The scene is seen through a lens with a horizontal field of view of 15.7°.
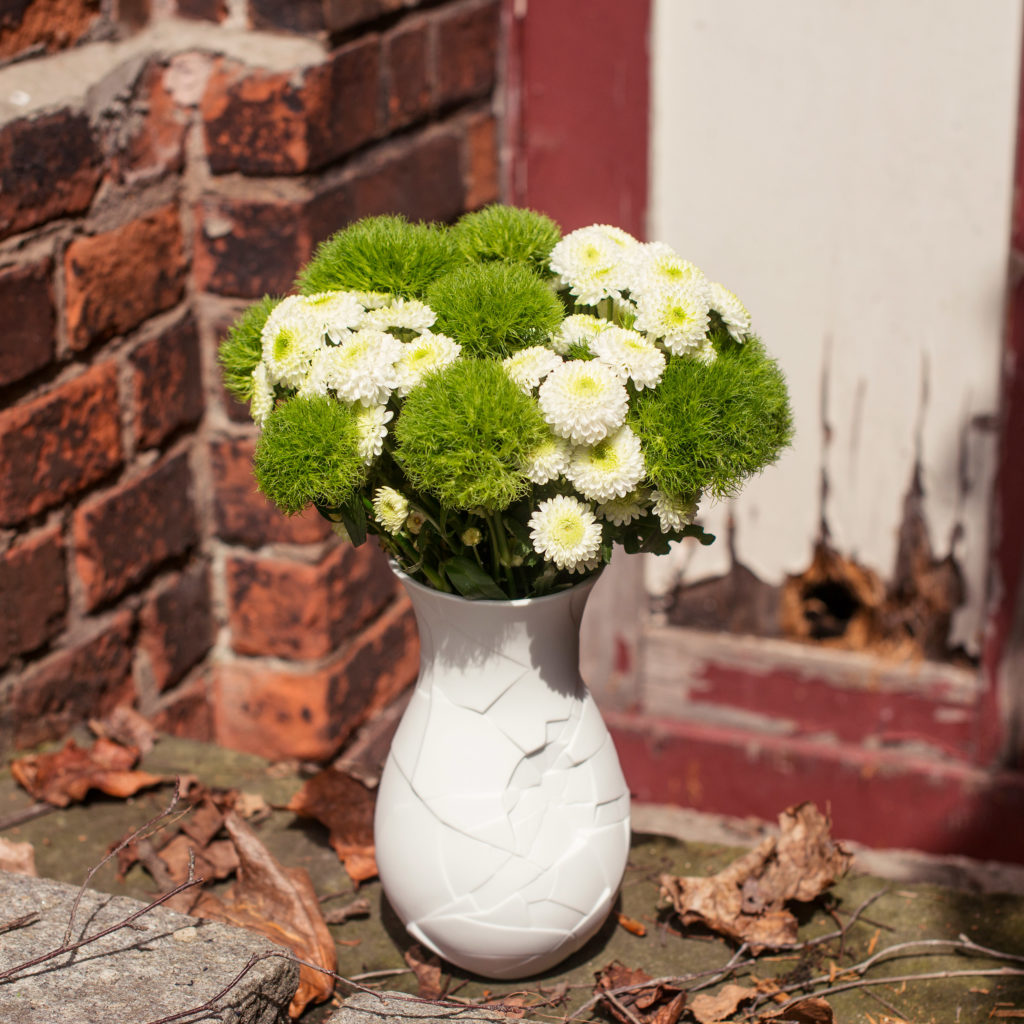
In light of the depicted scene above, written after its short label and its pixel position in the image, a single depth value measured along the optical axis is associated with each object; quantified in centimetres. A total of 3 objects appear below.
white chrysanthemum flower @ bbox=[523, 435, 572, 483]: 170
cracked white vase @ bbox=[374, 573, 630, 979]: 177
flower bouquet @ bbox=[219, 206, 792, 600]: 169
